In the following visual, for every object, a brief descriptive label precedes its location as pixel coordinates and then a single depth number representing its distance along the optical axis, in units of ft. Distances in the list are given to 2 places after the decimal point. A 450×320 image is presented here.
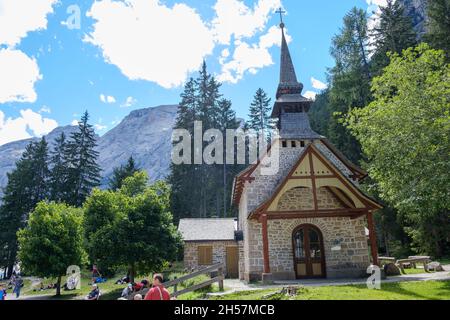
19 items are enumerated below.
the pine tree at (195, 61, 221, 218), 141.90
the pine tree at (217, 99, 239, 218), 140.67
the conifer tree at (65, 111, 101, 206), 148.15
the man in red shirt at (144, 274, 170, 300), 20.94
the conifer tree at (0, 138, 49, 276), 130.21
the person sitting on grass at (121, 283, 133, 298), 40.33
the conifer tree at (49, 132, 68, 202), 147.64
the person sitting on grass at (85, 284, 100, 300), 38.77
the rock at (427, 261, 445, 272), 54.06
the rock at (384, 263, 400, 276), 51.06
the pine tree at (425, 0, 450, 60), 91.30
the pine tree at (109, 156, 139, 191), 147.95
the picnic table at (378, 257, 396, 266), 61.21
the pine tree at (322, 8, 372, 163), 113.19
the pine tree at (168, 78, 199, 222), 139.64
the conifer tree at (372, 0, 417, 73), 108.37
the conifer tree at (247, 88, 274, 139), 159.12
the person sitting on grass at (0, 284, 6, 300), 50.01
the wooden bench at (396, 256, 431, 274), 56.53
